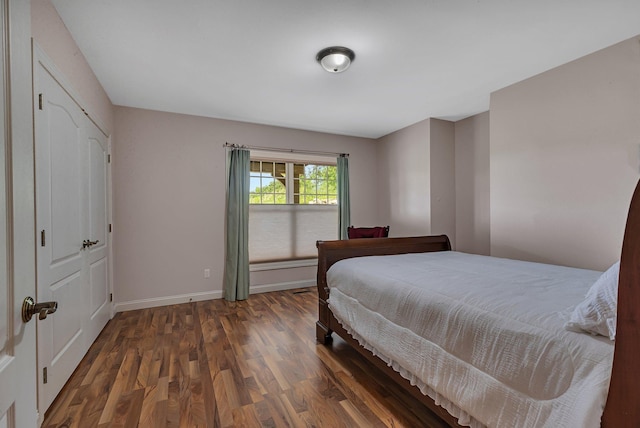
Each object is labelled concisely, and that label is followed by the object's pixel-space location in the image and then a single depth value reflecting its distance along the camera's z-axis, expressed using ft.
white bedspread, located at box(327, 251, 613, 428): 3.30
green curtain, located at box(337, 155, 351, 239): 15.56
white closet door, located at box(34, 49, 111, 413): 5.65
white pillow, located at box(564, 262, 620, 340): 3.26
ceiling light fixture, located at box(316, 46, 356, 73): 7.74
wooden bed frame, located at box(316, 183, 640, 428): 2.77
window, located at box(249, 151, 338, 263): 14.28
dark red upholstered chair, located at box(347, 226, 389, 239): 13.03
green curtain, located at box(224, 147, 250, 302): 13.00
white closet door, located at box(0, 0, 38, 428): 2.20
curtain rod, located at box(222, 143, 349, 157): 13.41
